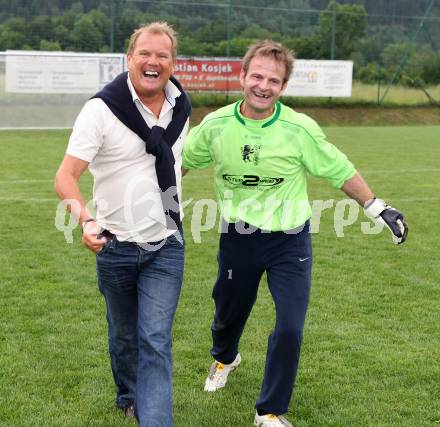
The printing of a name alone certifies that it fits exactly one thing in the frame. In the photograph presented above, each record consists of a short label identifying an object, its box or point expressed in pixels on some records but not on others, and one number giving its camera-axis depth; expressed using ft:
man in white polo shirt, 12.84
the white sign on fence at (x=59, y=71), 80.79
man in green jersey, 14.73
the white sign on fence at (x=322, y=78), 99.45
